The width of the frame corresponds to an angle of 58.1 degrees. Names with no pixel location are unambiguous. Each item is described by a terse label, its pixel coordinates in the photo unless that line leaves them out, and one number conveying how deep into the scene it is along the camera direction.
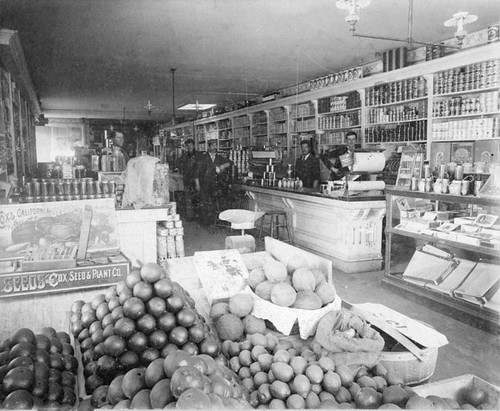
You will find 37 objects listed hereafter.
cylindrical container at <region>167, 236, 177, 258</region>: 5.13
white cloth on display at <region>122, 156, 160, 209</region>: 5.12
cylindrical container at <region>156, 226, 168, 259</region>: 5.11
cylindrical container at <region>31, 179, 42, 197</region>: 4.06
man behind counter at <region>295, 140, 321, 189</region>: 8.06
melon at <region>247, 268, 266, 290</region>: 2.58
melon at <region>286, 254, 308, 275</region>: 2.63
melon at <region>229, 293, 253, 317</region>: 2.34
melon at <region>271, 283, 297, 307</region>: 2.29
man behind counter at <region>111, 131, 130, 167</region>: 7.07
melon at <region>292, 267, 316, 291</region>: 2.40
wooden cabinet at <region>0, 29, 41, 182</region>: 5.02
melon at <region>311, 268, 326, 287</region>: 2.47
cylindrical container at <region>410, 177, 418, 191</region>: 4.49
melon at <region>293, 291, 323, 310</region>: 2.27
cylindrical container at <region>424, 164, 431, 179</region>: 4.42
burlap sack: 1.99
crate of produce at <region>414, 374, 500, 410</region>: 1.69
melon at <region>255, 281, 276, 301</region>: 2.41
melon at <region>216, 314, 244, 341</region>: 2.19
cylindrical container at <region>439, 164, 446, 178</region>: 4.29
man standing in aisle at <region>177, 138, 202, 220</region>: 9.45
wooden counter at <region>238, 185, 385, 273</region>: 5.56
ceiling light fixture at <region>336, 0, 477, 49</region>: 4.00
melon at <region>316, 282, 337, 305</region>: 2.35
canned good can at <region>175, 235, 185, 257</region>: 5.20
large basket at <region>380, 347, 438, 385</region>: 2.01
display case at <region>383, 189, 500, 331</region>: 3.74
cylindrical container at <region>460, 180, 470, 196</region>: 3.91
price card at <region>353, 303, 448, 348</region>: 2.13
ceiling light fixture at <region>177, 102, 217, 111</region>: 14.48
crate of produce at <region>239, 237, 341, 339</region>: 2.24
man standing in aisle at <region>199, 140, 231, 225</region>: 9.07
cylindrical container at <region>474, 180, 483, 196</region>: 3.83
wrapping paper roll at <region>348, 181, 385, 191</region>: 5.68
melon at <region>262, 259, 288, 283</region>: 2.52
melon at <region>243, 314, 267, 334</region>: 2.25
